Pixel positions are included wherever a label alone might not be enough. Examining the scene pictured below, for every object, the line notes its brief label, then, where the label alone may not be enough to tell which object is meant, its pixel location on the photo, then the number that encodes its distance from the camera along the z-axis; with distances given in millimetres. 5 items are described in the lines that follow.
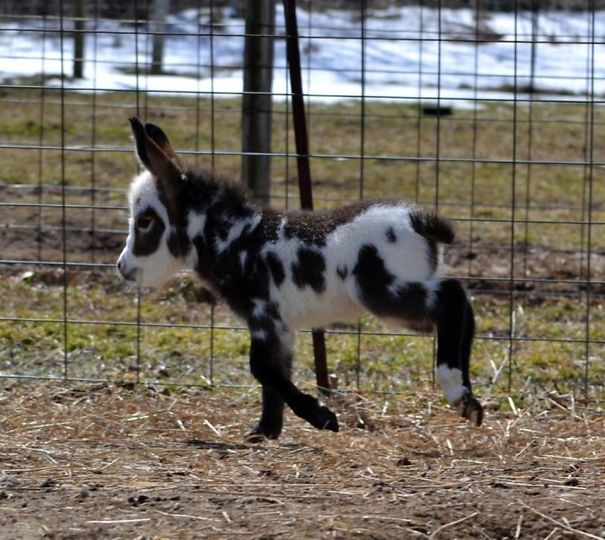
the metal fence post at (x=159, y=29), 37375
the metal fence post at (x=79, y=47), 34375
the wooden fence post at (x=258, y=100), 16266
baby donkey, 12281
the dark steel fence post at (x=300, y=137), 14625
